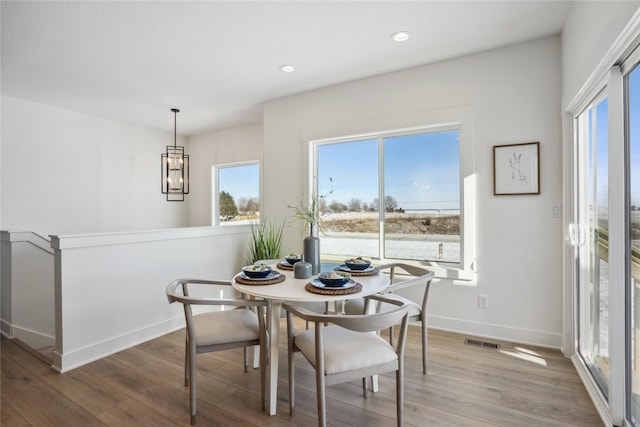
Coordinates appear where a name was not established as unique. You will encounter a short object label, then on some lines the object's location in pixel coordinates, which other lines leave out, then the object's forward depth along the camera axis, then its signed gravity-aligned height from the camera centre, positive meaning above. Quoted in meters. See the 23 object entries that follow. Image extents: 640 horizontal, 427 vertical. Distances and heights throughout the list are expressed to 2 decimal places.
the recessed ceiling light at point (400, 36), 2.49 +1.44
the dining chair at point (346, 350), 1.44 -0.71
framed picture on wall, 2.62 +0.37
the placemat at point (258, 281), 1.93 -0.43
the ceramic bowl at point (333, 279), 1.78 -0.39
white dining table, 1.68 -0.46
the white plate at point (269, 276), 1.99 -0.41
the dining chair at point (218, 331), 1.74 -0.72
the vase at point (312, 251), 2.21 -0.27
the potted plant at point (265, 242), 3.70 -0.35
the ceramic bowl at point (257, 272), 1.99 -0.38
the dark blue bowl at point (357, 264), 2.27 -0.38
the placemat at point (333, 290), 1.72 -0.44
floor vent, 2.66 -1.15
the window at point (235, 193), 5.14 +0.34
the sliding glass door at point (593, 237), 1.88 -0.17
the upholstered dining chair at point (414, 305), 2.04 -0.71
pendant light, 3.80 +0.50
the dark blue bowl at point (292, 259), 2.45 -0.37
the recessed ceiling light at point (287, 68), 3.05 +1.44
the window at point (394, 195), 3.03 +0.19
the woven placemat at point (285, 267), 2.37 -0.42
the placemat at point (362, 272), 2.21 -0.43
